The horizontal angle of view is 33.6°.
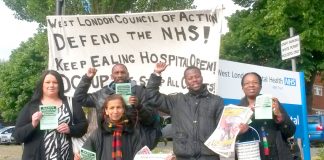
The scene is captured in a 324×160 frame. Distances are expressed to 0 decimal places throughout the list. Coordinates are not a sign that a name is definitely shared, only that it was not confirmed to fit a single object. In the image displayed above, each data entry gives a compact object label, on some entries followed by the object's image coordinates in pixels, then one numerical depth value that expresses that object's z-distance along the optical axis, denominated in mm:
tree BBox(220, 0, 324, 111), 20422
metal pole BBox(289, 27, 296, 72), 8815
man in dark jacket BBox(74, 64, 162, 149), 5285
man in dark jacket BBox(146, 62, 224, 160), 5395
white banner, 7078
